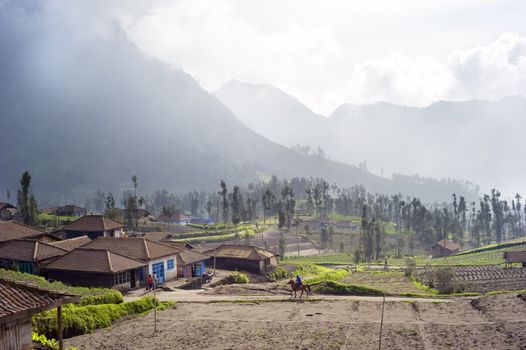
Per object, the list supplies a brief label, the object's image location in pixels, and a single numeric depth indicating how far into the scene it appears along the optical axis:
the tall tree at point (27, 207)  92.19
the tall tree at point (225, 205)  134.77
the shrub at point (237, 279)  61.31
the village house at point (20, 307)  16.86
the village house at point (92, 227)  75.38
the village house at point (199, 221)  181.10
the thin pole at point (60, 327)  19.71
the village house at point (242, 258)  72.44
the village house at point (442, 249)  132.12
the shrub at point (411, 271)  74.13
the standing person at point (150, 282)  49.95
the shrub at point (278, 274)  70.64
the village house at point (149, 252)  55.97
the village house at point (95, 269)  49.00
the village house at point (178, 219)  162.27
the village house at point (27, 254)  51.91
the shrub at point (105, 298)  38.98
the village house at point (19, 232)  61.09
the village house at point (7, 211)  126.91
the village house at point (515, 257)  83.88
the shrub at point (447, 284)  54.38
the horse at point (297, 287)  48.22
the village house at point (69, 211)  143.50
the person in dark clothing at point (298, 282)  48.28
